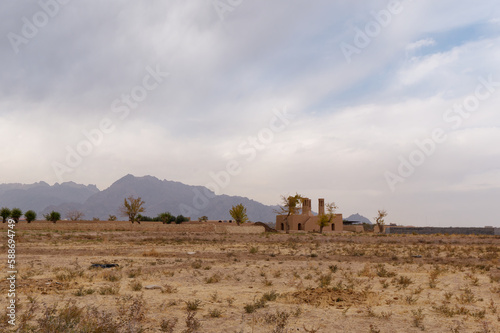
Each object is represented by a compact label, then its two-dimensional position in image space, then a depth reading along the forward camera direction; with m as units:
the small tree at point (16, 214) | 67.88
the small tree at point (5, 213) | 66.31
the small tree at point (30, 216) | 67.21
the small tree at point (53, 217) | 67.69
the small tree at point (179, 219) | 94.41
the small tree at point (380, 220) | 82.31
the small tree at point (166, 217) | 85.56
